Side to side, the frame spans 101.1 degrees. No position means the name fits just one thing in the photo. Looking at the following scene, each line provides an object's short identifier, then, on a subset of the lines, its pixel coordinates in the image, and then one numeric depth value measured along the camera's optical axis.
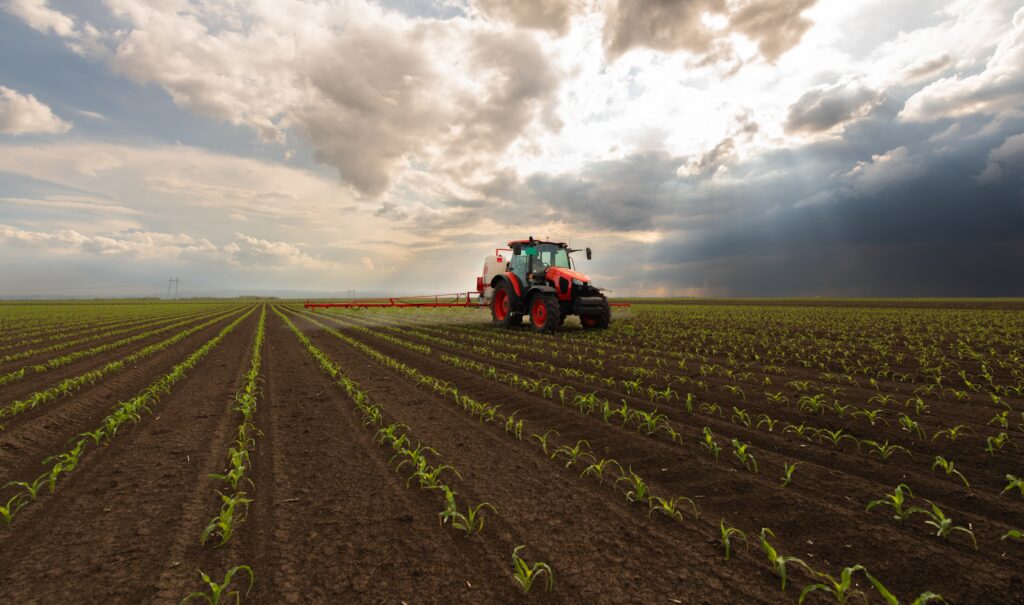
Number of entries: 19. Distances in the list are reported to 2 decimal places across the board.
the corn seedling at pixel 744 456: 4.05
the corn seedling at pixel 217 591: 2.41
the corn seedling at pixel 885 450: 4.22
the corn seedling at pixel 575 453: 4.33
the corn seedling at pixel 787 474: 3.73
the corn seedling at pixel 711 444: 4.41
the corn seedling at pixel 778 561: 2.52
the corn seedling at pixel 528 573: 2.51
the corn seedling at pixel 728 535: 2.77
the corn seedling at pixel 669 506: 3.25
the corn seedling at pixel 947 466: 3.74
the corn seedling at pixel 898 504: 3.11
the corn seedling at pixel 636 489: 3.51
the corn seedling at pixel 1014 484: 3.40
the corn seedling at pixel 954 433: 4.57
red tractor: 14.59
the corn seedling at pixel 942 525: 2.88
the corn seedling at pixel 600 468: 3.96
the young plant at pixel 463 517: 3.15
